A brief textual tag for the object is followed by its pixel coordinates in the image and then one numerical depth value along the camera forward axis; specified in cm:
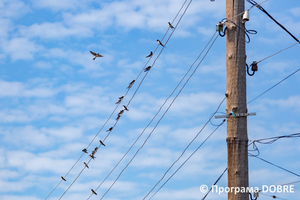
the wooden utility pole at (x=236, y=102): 1925
